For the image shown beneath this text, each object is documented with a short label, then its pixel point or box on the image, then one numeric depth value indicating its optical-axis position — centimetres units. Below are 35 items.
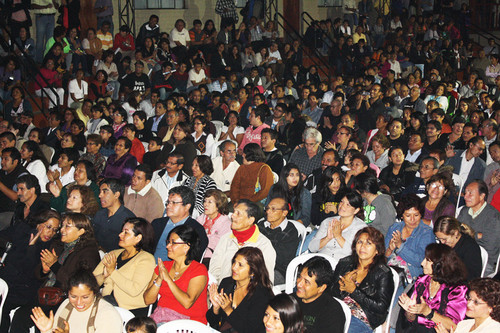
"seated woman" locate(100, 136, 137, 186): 698
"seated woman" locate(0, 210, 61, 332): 491
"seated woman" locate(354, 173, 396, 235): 554
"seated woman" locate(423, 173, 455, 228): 546
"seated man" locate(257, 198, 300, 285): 509
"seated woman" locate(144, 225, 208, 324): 414
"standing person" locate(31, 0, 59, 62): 1199
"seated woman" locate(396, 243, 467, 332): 389
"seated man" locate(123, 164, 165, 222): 597
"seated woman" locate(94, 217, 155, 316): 439
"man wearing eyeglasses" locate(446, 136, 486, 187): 703
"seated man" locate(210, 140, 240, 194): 700
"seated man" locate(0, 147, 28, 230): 648
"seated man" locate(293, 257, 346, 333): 380
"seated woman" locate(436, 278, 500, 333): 357
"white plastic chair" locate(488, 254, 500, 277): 526
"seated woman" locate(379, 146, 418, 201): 666
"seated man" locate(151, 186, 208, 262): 514
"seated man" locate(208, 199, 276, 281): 480
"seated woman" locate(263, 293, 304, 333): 341
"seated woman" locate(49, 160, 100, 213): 635
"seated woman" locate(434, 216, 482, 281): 462
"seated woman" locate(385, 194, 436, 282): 483
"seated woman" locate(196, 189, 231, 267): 539
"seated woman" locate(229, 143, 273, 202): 640
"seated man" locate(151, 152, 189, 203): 662
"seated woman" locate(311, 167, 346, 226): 587
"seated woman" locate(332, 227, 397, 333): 412
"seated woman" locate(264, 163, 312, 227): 596
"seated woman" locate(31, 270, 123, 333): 384
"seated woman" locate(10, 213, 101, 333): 457
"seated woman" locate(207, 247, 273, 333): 394
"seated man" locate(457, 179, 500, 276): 535
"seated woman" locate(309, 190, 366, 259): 495
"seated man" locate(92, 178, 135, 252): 538
